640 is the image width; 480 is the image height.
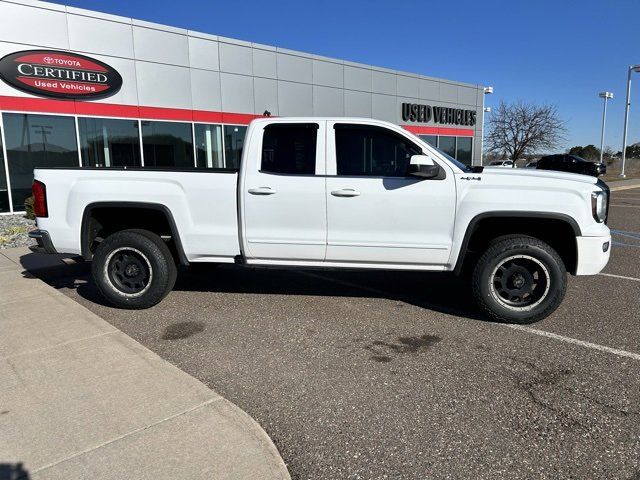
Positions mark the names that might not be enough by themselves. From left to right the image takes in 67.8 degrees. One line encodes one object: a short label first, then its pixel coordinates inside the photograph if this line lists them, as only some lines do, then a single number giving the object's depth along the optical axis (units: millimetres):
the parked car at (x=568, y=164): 31086
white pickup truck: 4496
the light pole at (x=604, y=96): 45938
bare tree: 46531
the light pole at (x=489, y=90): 45812
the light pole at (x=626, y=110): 36375
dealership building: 12961
